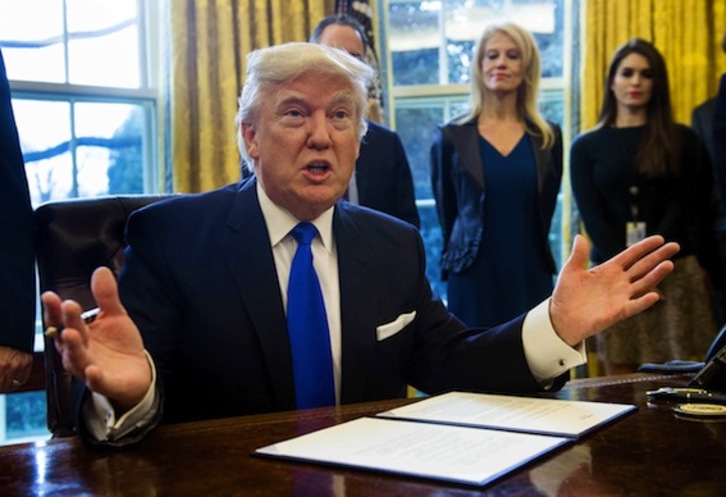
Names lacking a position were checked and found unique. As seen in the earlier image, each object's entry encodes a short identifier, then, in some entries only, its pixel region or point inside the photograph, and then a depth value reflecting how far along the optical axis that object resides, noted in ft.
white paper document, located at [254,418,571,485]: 3.35
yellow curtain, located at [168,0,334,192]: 12.39
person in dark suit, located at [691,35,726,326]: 12.75
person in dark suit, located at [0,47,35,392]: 6.18
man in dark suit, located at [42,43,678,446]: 5.24
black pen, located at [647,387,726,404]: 4.57
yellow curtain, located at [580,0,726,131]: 14.55
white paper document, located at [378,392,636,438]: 4.08
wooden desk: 3.18
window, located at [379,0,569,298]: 15.16
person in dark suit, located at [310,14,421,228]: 10.59
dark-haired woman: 12.19
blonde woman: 11.70
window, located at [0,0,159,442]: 11.98
